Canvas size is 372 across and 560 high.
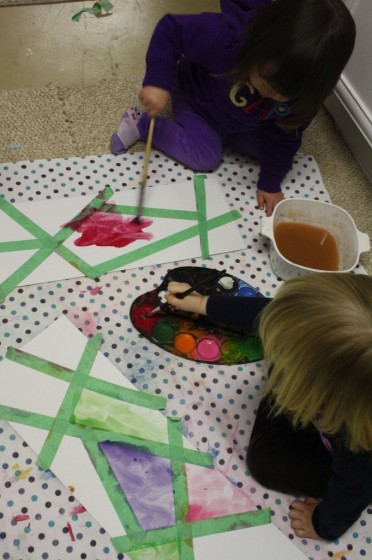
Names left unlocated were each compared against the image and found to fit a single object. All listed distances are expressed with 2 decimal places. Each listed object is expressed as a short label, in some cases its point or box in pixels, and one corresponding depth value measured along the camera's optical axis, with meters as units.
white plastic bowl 1.00
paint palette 0.94
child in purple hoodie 0.85
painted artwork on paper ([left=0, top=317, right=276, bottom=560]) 0.80
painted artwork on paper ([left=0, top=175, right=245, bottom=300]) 1.00
